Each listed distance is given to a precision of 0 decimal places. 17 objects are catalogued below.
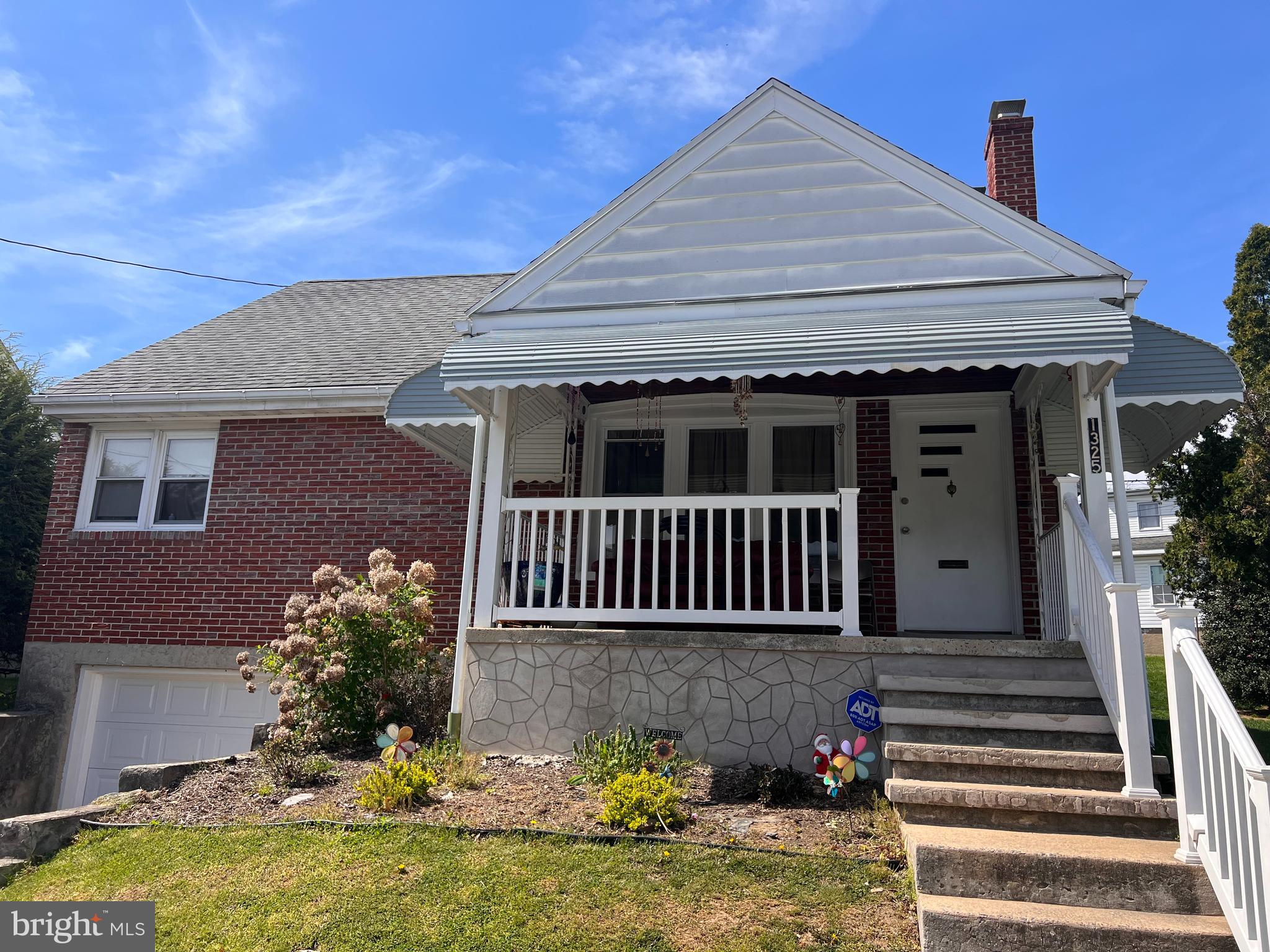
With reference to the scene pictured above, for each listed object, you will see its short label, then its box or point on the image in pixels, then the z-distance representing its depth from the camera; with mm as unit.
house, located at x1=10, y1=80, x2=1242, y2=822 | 6477
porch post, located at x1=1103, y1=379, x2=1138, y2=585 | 6125
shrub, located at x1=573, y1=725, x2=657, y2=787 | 5742
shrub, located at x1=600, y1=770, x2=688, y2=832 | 5020
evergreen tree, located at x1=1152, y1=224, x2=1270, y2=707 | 14969
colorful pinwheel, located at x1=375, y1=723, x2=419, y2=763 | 6086
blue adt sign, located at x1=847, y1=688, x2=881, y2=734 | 5715
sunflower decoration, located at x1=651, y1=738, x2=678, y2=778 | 5827
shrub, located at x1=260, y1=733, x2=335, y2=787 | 6242
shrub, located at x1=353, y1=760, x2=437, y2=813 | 5473
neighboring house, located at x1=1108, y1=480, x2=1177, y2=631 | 27062
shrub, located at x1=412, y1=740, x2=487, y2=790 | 5902
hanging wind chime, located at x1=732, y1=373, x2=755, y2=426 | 8117
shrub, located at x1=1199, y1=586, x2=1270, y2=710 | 15828
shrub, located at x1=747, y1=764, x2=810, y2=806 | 5492
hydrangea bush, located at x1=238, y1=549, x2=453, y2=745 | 7113
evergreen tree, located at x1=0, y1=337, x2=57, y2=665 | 14305
